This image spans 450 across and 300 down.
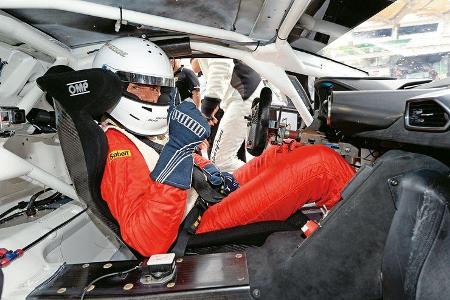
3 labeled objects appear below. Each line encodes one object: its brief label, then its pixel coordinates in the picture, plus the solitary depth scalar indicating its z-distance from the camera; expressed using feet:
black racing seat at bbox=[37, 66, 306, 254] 3.65
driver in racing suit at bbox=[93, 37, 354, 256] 3.79
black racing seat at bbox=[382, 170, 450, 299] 2.23
